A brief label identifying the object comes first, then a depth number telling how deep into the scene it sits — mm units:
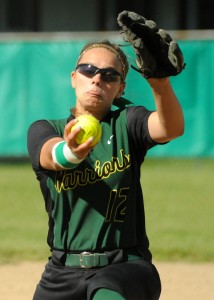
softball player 9289
